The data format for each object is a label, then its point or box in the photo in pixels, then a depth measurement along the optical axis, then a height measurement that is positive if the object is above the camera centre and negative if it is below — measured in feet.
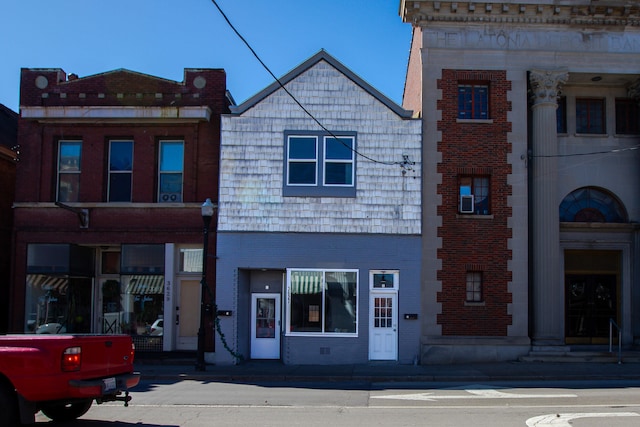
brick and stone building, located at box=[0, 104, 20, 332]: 70.33 +4.13
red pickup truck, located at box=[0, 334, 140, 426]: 28.22 -5.64
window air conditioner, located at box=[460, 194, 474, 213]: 63.72 +4.97
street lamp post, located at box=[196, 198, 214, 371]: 56.90 -2.72
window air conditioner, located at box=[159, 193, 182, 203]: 64.80 +5.16
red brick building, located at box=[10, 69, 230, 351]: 63.62 +5.30
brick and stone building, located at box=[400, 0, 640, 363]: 63.00 +7.98
